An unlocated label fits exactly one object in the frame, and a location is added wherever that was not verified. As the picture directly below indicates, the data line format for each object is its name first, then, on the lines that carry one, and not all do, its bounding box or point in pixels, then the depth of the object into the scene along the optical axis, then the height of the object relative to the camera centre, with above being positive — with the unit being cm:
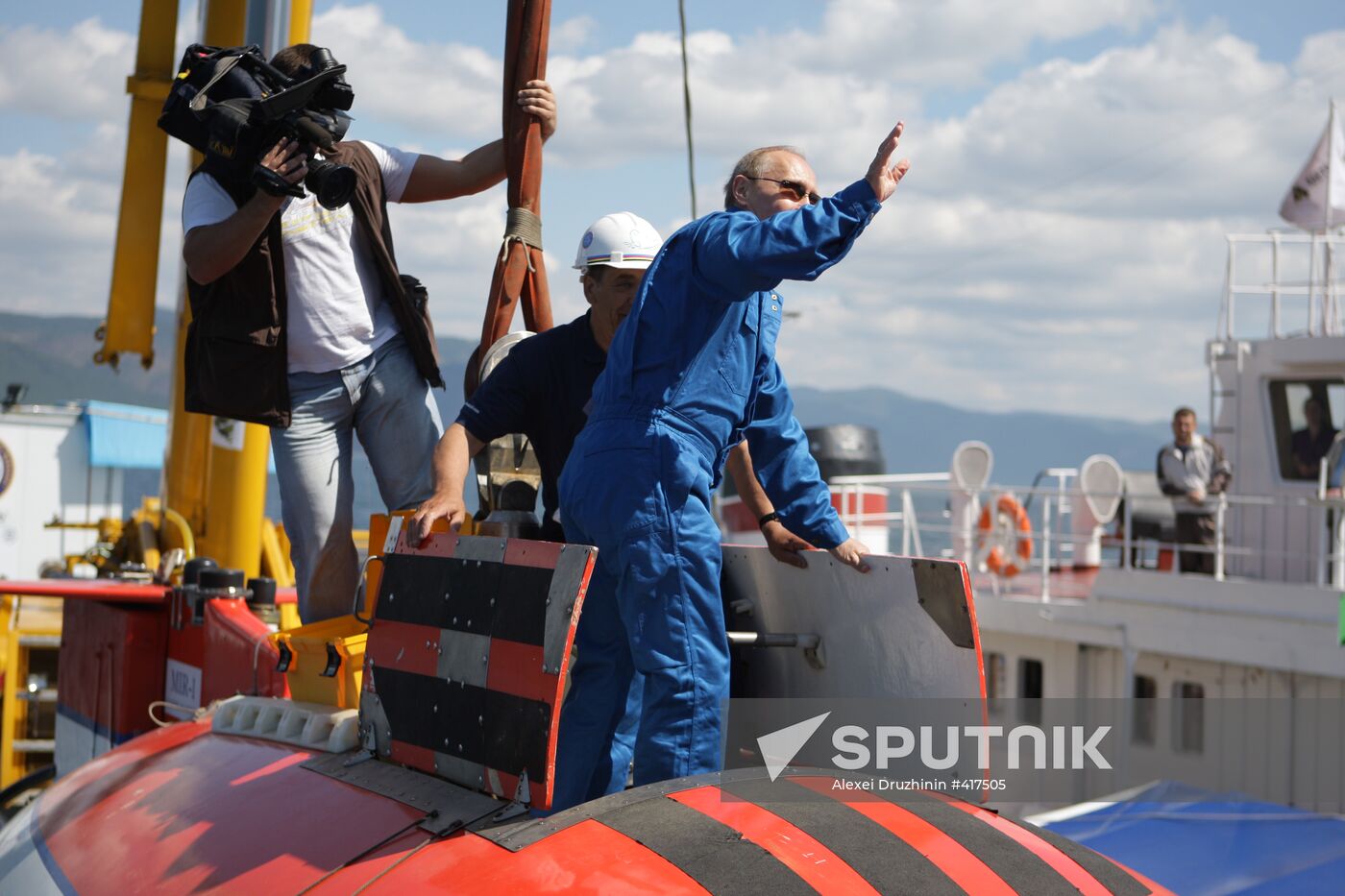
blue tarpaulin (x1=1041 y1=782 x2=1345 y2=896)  916 -239
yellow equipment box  386 -53
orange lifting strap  471 +103
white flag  1576 +366
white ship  1423 -119
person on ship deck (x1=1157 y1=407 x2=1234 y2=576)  1538 +30
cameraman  420 +41
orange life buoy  1739 -52
